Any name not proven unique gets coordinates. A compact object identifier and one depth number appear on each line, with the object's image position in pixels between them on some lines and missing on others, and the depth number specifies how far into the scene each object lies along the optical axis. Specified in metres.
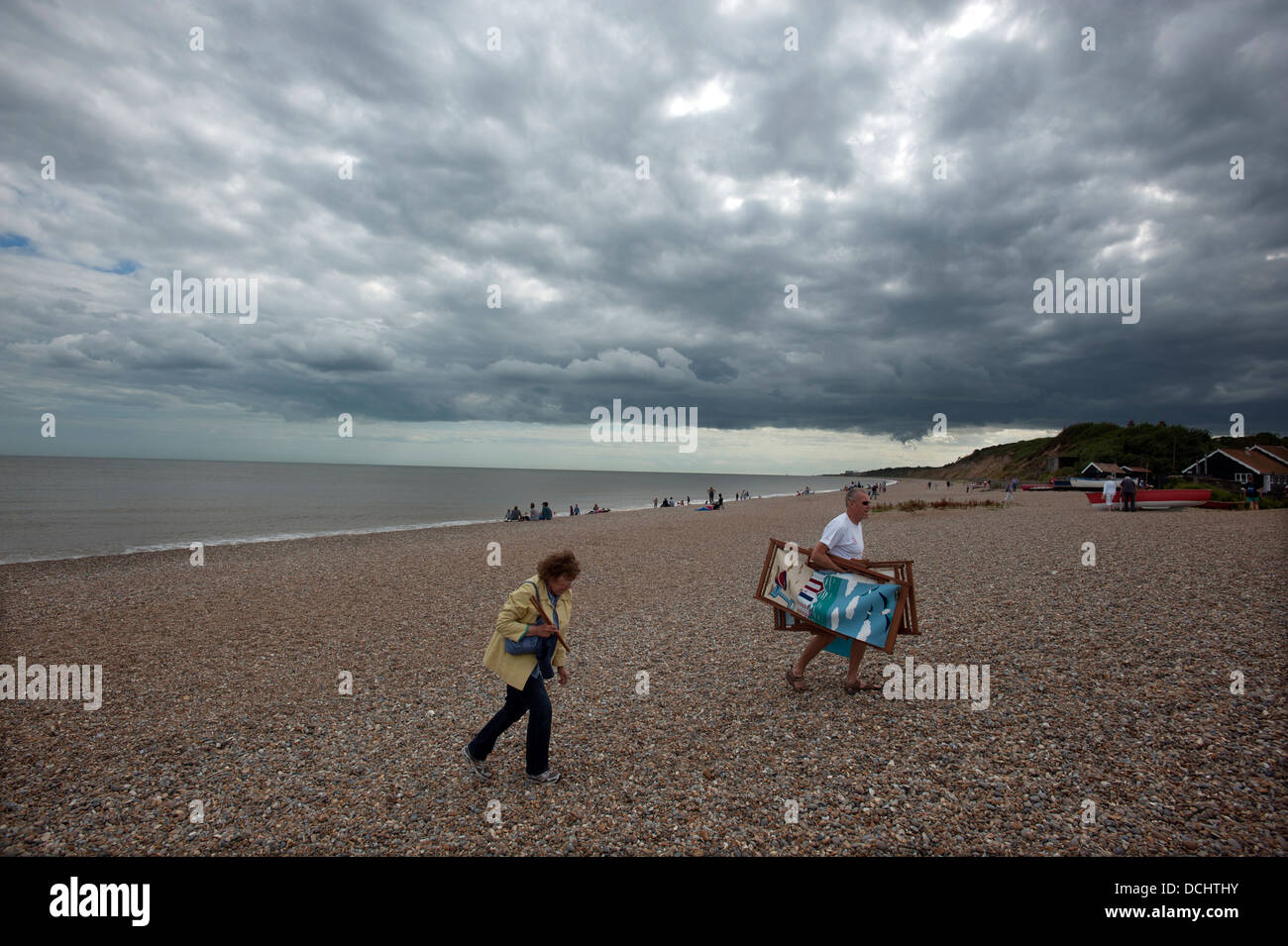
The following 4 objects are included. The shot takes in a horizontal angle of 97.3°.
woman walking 4.90
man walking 6.58
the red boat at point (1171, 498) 27.16
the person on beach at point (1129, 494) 26.00
